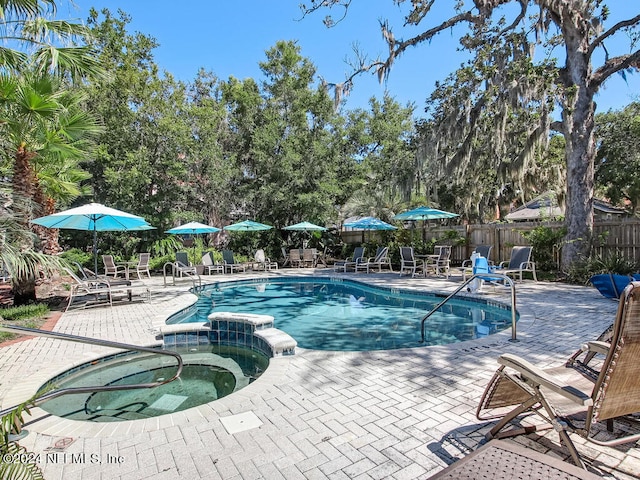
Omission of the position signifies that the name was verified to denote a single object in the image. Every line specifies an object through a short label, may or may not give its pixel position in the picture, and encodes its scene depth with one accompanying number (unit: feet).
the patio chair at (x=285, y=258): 54.09
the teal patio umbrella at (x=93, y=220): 23.56
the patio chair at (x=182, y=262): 40.80
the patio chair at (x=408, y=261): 39.96
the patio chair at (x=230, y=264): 47.16
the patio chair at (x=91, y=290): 24.90
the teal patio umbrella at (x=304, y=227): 47.98
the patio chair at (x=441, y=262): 37.97
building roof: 45.60
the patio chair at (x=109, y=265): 37.88
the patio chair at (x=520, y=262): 32.27
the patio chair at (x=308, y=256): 52.80
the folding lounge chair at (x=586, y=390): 5.90
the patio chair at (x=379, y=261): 44.98
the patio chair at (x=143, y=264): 41.29
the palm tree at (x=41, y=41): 15.78
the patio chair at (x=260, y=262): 49.78
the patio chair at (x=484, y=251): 36.73
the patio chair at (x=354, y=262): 46.42
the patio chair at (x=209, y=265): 45.89
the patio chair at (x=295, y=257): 52.65
